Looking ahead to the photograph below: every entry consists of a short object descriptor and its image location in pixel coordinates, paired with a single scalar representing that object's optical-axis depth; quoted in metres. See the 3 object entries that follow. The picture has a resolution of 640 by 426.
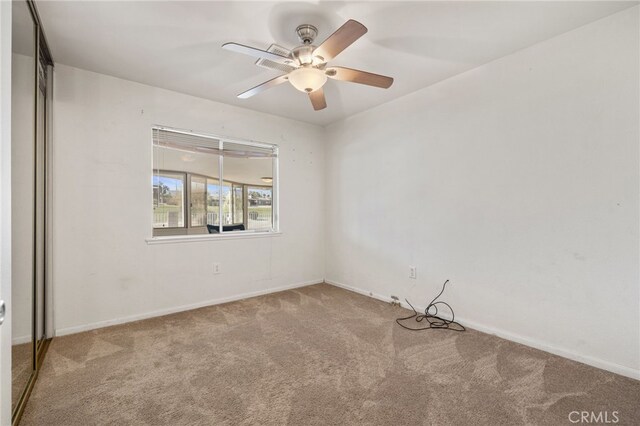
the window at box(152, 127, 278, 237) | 3.31
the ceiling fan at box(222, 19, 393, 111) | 1.83
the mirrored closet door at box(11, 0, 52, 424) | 1.66
